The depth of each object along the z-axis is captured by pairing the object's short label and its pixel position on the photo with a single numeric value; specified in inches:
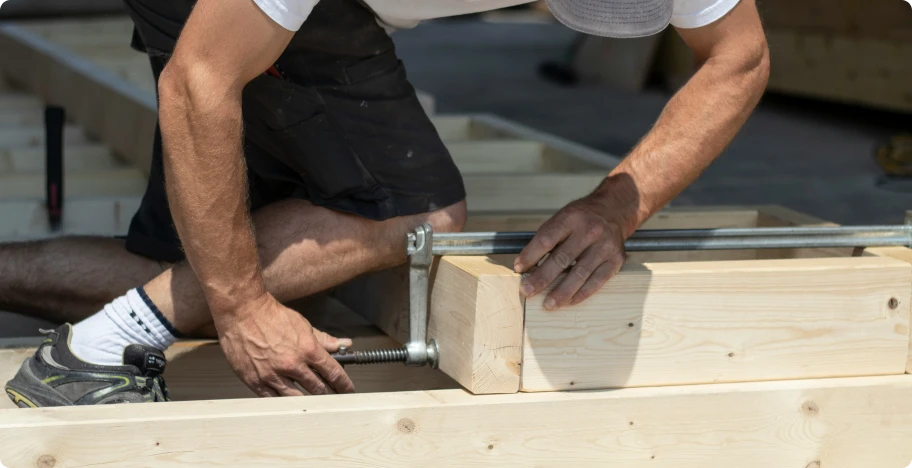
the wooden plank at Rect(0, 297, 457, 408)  180.5
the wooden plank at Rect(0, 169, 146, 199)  292.8
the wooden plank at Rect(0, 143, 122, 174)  319.6
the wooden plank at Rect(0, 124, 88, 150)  348.5
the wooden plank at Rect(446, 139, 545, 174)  314.0
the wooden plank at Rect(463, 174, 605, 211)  262.4
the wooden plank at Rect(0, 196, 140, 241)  254.1
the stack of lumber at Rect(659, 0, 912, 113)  521.7
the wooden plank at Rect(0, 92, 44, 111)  413.3
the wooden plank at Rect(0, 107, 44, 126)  381.1
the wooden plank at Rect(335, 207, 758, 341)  184.1
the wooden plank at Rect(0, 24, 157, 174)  310.2
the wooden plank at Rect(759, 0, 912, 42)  520.7
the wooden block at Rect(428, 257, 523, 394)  148.7
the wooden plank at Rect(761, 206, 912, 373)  173.4
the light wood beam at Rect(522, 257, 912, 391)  153.7
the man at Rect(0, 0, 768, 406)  145.9
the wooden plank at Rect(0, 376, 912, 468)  137.7
